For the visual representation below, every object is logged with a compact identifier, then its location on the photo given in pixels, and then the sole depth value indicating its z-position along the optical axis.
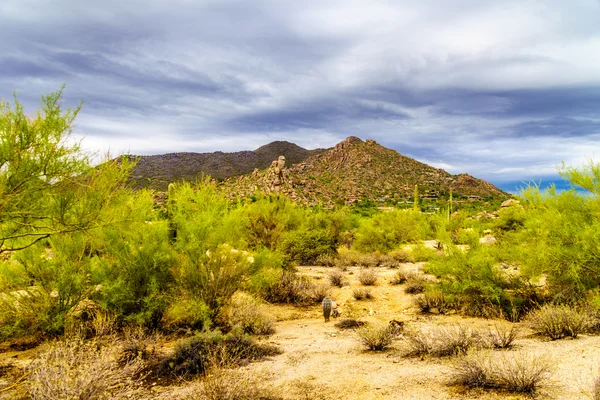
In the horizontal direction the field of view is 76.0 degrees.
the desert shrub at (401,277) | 15.73
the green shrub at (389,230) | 24.66
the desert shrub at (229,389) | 5.34
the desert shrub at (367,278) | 15.66
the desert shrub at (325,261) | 20.52
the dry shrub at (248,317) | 9.65
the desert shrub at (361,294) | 13.94
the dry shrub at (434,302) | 11.50
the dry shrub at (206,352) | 7.08
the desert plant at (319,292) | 13.87
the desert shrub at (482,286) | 10.32
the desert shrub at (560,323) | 7.77
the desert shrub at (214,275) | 9.61
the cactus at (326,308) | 11.22
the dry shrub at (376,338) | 8.05
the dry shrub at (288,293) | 13.61
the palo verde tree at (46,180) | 6.25
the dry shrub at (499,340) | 7.24
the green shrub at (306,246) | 20.14
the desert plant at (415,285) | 13.97
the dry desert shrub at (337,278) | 15.84
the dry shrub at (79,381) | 4.86
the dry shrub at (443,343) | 7.16
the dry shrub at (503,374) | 5.44
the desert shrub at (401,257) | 21.73
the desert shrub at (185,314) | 9.12
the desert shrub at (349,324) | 10.32
